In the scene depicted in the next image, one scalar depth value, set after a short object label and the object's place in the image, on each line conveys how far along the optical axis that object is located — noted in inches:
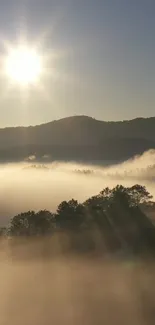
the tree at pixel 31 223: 5285.4
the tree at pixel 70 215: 5071.4
